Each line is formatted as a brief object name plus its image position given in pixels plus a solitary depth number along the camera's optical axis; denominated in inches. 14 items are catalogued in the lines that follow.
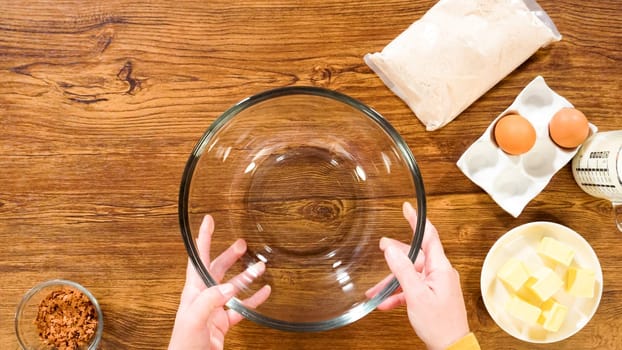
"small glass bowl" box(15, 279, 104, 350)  44.8
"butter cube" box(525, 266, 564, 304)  43.2
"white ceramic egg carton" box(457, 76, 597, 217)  43.7
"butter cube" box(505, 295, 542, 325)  43.3
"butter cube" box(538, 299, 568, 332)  43.3
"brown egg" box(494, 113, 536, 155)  42.2
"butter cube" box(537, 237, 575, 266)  43.4
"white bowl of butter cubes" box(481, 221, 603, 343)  43.4
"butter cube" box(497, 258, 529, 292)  43.4
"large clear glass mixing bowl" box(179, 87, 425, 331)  37.8
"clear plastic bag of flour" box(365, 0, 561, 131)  43.8
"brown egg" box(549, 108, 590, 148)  41.9
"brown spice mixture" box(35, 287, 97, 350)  44.6
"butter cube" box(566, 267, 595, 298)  43.0
